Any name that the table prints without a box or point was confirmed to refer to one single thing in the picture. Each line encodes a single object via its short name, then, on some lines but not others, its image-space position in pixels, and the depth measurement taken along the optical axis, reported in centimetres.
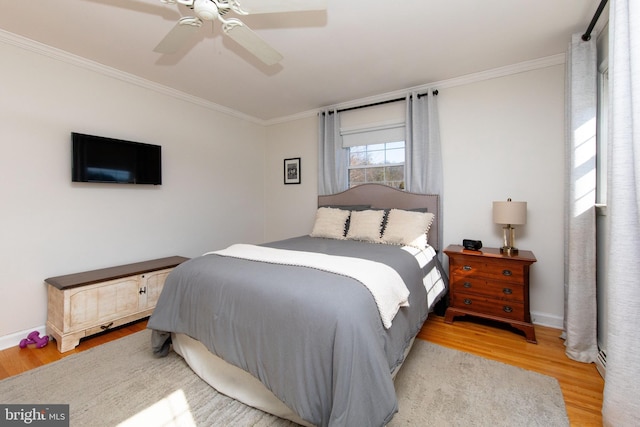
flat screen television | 258
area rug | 153
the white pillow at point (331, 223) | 319
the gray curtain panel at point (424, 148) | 319
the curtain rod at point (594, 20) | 183
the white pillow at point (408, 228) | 270
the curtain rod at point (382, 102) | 319
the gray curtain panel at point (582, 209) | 210
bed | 122
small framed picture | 437
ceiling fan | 153
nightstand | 241
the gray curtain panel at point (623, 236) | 129
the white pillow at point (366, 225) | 293
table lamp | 250
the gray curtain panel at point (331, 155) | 390
